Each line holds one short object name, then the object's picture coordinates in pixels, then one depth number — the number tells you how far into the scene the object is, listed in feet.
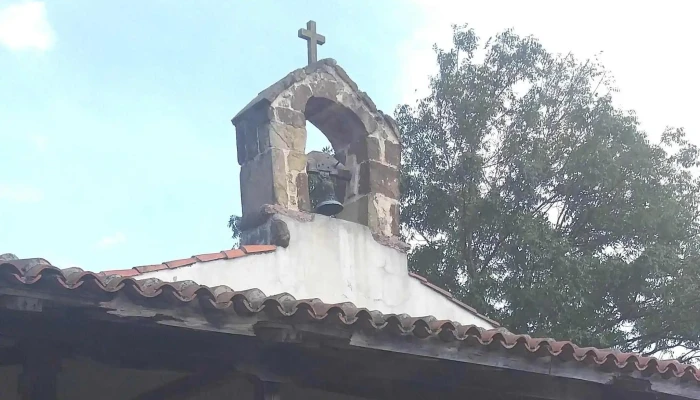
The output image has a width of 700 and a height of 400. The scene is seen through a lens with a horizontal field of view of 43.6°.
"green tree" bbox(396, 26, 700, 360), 43.04
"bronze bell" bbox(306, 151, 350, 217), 21.17
